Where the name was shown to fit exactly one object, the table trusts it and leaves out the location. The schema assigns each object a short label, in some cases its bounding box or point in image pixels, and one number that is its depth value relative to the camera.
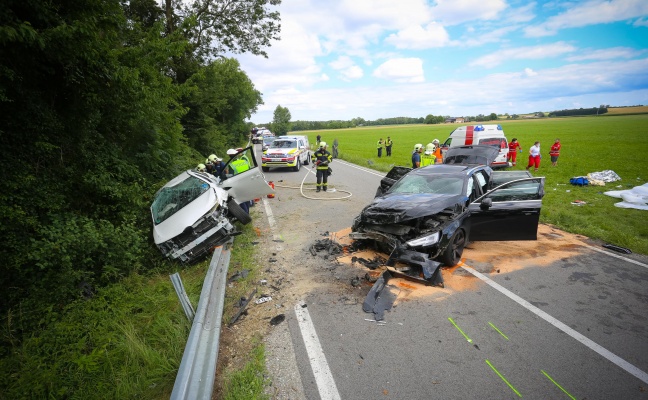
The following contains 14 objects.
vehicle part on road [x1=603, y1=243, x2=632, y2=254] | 5.43
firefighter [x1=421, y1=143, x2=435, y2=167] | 10.04
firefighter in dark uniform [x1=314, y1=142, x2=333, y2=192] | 10.19
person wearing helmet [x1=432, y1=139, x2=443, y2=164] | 12.49
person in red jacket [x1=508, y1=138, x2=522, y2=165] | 16.58
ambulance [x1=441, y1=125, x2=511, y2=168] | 15.27
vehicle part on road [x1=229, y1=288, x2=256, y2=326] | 3.86
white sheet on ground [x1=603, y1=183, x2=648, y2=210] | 8.37
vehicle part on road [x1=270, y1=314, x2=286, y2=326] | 3.74
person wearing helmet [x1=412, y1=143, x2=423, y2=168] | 10.77
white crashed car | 5.41
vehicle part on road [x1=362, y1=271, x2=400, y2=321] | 3.87
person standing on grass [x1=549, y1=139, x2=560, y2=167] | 16.52
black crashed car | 4.67
